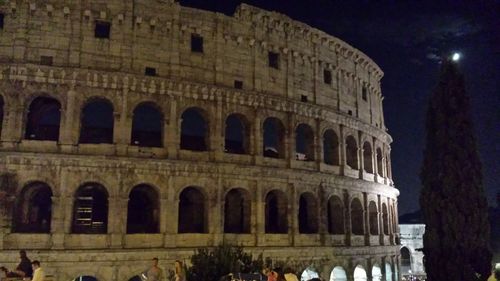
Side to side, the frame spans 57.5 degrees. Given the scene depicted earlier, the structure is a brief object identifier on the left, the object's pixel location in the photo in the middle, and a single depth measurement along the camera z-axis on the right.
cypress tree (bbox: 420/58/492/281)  18.02
